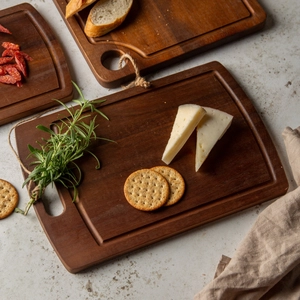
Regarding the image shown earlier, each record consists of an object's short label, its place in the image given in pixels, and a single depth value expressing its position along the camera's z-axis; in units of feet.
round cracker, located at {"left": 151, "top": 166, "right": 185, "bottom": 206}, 6.11
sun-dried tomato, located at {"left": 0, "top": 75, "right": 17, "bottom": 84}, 6.72
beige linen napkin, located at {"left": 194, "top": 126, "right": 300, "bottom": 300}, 5.51
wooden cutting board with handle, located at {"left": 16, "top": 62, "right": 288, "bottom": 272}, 5.93
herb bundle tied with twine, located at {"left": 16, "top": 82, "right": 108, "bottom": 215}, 5.98
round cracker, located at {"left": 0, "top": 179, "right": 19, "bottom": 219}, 6.09
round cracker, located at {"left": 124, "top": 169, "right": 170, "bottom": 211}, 6.02
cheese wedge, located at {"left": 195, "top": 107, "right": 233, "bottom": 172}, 6.28
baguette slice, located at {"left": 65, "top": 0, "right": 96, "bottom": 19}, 7.06
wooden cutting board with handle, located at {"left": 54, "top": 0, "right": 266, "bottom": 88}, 7.04
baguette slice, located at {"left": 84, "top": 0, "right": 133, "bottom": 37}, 7.05
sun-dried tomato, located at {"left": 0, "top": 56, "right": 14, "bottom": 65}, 6.83
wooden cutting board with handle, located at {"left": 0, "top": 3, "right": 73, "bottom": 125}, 6.67
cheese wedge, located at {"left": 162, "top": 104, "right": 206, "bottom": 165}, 6.28
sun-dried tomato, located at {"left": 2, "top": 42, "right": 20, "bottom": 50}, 6.95
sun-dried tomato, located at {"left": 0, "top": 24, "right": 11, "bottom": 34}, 7.07
